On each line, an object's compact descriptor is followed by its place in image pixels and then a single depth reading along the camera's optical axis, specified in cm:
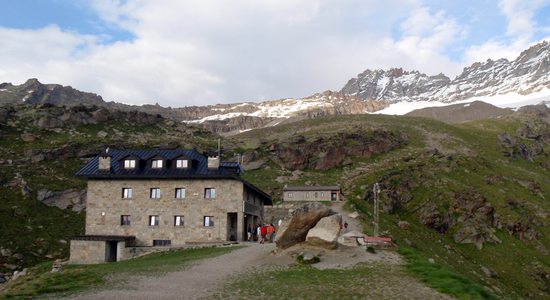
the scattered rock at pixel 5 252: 5716
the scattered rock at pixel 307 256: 3184
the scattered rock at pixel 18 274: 4378
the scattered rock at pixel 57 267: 3999
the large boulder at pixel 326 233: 3462
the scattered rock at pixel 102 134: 11888
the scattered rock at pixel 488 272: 6564
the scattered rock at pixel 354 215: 6450
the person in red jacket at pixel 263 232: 5016
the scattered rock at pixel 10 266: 5412
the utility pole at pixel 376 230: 5196
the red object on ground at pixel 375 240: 3770
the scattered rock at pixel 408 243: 6174
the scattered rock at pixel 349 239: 3734
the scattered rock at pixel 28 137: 10625
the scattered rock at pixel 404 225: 7369
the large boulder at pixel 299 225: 3531
